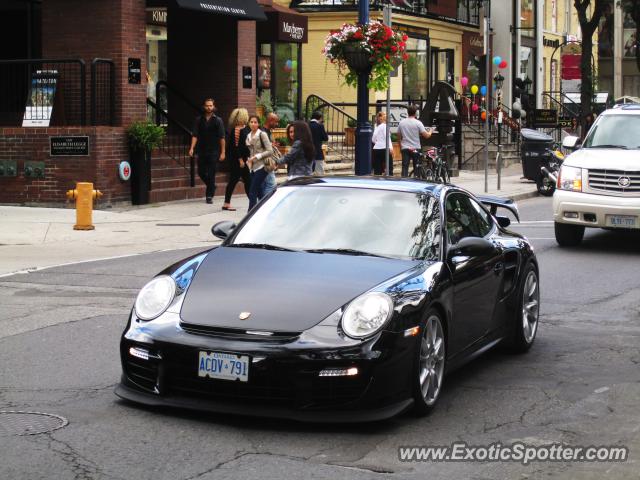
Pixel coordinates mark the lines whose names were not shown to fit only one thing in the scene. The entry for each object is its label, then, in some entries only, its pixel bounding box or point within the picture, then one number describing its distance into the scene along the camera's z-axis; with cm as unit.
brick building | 2192
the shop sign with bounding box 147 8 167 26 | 2922
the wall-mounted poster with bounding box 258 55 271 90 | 3334
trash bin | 3053
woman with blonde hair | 2197
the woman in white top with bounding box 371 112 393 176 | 2800
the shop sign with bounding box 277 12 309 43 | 2912
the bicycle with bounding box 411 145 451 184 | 2814
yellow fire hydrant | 1850
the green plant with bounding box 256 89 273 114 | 3216
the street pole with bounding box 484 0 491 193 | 2783
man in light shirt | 2816
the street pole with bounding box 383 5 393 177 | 2038
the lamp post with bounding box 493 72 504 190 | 2853
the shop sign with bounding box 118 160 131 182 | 2227
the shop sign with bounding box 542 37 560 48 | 5850
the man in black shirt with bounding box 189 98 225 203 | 2319
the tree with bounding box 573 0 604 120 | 4356
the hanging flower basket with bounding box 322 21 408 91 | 2094
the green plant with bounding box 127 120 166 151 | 2248
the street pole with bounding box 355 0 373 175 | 2112
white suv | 1645
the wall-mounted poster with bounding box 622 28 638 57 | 7712
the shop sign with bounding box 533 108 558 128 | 4147
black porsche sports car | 671
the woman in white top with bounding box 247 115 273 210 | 1941
